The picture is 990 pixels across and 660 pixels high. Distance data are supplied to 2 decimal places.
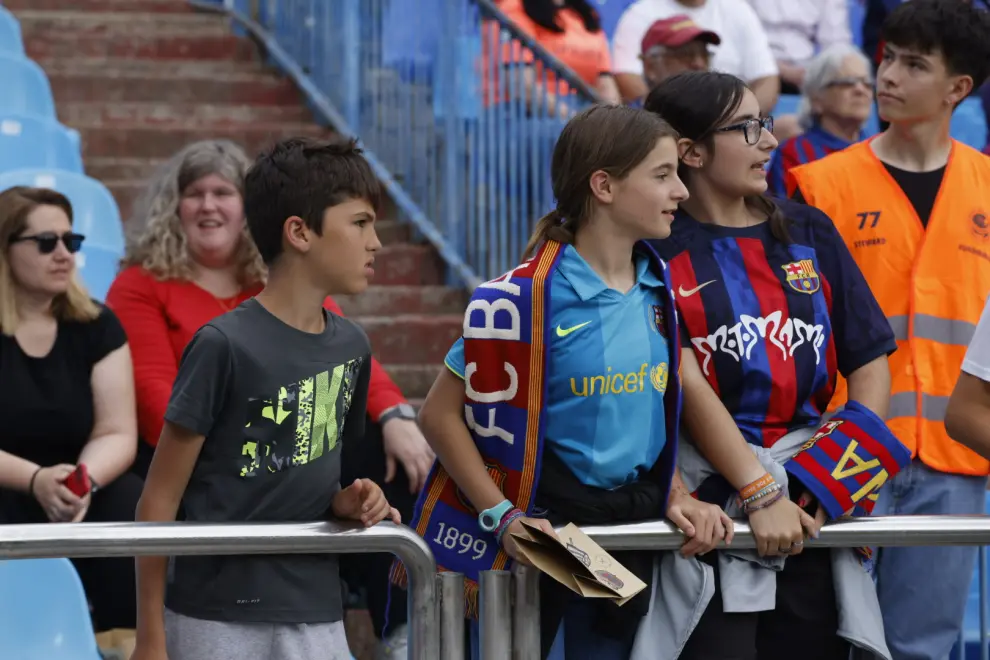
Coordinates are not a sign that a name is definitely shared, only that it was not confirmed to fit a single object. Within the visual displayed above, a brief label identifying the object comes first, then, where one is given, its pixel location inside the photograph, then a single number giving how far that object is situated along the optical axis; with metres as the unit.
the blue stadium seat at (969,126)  16.95
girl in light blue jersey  5.52
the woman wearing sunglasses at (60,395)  7.80
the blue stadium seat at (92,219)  11.01
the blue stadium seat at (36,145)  12.60
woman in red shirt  8.54
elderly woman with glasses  11.04
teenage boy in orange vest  6.75
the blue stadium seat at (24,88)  13.91
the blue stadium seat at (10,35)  15.02
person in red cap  11.05
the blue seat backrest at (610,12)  17.73
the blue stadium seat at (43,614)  7.37
